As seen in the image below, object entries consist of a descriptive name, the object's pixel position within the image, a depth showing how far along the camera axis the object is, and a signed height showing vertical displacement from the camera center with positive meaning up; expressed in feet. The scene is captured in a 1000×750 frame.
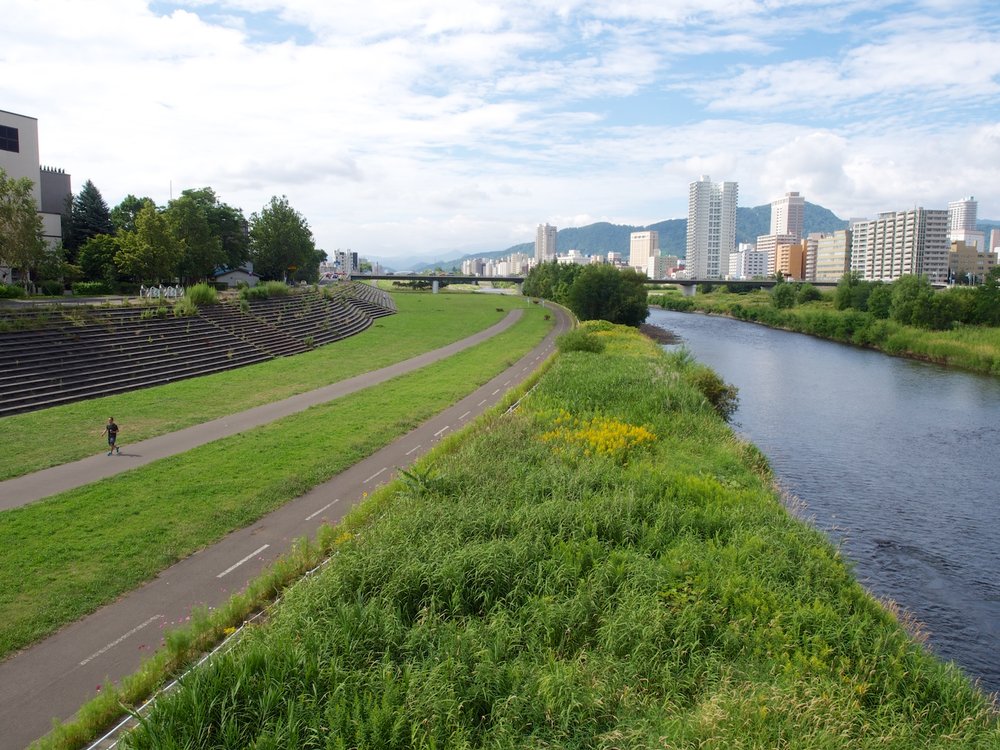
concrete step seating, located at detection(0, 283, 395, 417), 96.53 -9.16
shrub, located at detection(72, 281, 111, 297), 175.01 +1.73
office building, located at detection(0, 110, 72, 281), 183.42 +38.26
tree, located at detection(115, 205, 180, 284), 164.45 +11.68
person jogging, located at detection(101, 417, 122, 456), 70.52 -14.32
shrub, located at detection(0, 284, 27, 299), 136.77 +0.40
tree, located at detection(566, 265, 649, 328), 255.09 +1.77
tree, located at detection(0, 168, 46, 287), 131.03 +13.35
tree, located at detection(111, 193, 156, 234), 212.43 +27.26
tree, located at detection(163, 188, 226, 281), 196.44 +17.20
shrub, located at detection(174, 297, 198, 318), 139.23 -2.44
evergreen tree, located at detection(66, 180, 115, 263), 220.23 +25.27
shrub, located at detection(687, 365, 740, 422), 112.68 -14.33
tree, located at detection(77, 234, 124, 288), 191.93 +10.70
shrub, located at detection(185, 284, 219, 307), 148.64 +0.35
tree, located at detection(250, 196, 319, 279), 273.54 +23.67
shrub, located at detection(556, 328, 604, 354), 143.95 -8.48
